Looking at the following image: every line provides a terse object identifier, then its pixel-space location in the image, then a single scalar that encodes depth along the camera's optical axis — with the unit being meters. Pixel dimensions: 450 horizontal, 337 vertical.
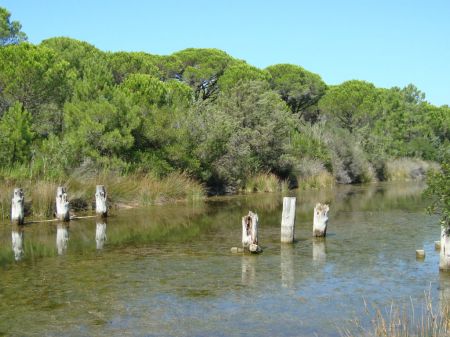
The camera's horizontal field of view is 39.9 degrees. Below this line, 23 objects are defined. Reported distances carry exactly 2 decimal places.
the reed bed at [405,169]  53.22
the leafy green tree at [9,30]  40.84
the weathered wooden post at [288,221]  15.03
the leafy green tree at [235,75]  56.66
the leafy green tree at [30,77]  27.17
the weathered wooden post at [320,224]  16.28
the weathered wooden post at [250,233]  13.88
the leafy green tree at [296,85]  64.31
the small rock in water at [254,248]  14.05
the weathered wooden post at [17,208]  18.25
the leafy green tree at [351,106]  61.44
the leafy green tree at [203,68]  58.59
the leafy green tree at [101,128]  25.48
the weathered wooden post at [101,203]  20.58
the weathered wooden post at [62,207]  19.34
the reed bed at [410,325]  6.74
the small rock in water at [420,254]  13.52
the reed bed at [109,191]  20.30
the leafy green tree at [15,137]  21.73
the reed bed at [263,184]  33.94
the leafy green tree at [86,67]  27.75
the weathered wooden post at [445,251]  11.61
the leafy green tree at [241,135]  30.88
